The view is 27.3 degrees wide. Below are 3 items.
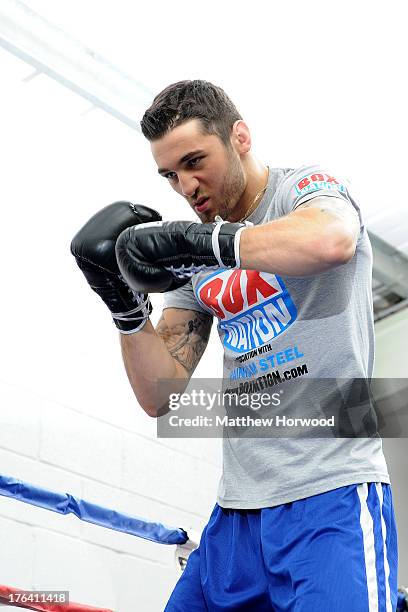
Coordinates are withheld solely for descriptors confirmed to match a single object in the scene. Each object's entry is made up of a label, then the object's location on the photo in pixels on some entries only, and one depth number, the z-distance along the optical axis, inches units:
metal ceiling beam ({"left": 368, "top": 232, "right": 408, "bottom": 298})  177.8
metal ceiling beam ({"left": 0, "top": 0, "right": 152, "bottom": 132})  118.0
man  54.7
